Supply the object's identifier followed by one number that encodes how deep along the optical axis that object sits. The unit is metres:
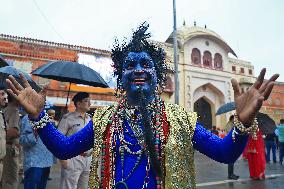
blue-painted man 1.96
